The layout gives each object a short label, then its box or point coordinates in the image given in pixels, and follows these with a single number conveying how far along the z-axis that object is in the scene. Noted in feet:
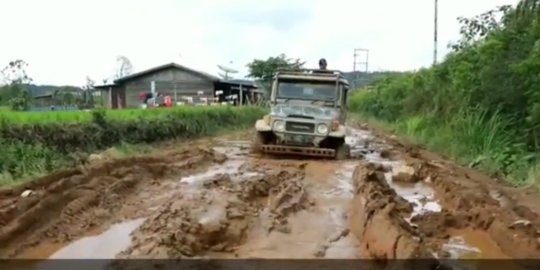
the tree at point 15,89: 87.86
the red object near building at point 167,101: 105.64
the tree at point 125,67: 169.72
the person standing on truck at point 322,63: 58.03
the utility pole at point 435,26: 120.92
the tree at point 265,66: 145.79
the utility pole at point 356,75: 233.10
